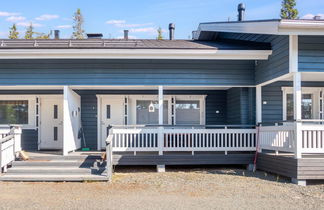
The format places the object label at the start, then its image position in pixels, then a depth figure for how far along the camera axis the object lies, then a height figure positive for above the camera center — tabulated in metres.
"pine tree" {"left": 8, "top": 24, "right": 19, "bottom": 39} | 28.52 +6.63
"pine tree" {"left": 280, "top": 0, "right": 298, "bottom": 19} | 32.19 +9.79
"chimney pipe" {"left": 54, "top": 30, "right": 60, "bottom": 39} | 13.14 +2.98
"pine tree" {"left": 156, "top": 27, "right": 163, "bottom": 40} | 31.10 +7.09
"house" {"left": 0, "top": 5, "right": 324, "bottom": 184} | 7.29 +0.36
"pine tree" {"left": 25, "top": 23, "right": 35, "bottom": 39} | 30.79 +7.10
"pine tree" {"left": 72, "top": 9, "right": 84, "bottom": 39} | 38.56 +10.23
